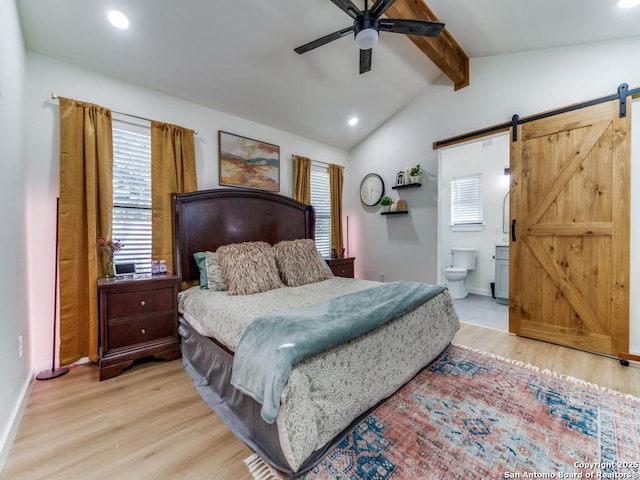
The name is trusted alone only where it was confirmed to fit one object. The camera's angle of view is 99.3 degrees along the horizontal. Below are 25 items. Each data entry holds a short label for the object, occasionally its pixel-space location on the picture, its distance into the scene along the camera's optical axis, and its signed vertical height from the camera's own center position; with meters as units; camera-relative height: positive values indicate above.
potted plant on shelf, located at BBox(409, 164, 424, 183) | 3.85 +0.90
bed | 1.28 -0.68
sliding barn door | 2.45 +0.06
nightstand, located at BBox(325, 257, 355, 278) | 3.82 -0.43
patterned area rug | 1.31 -1.12
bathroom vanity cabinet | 4.33 -0.59
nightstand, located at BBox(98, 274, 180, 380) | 2.19 -0.71
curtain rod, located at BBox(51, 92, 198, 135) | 2.56 +1.19
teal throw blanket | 1.20 -0.51
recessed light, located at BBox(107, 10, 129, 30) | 2.06 +1.70
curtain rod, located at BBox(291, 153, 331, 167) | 4.01 +1.21
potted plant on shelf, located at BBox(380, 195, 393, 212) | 4.21 +0.52
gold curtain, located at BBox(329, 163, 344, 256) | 4.50 +0.54
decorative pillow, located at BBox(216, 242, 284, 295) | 2.41 -0.29
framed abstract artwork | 3.26 +0.96
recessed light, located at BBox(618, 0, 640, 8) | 2.06 +1.78
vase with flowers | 2.38 -0.11
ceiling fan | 1.85 +1.53
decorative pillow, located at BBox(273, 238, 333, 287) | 2.81 -0.28
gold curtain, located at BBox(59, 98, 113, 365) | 2.28 +0.18
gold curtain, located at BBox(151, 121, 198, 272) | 2.73 +0.62
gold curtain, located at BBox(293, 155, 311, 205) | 3.95 +0.85
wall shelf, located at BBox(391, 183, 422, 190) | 3.90 +0.75
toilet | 4.68 -0.58
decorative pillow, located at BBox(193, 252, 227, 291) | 2.52 -0.32
